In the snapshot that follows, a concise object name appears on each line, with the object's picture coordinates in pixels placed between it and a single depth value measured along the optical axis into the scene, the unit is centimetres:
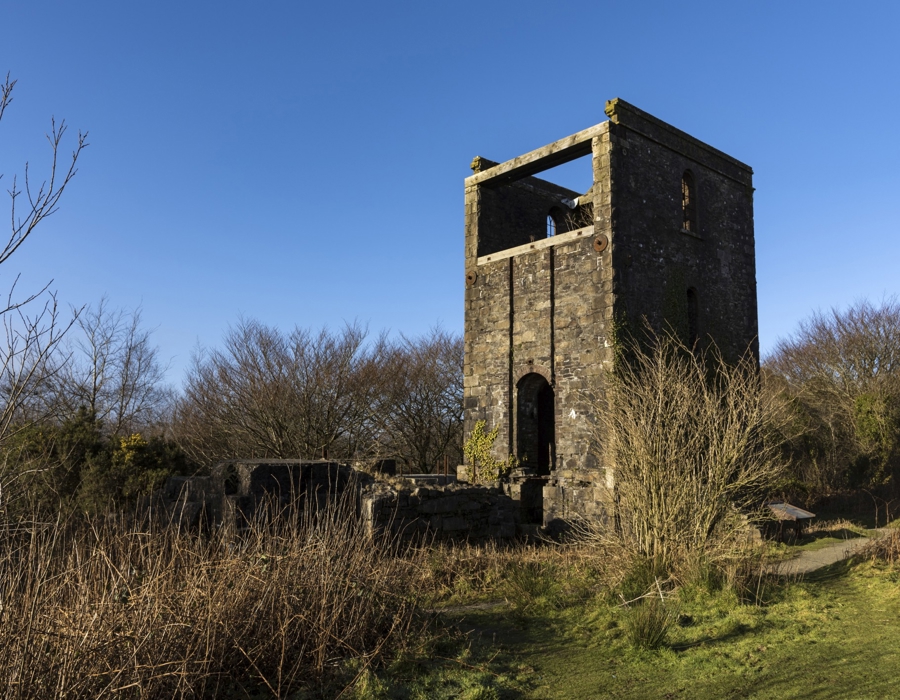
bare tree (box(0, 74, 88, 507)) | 366
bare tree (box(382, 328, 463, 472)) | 2608
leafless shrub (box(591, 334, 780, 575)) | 873
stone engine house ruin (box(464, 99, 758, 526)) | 1359
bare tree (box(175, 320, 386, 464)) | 2250
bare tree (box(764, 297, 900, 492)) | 2284
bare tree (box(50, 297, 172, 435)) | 2459
